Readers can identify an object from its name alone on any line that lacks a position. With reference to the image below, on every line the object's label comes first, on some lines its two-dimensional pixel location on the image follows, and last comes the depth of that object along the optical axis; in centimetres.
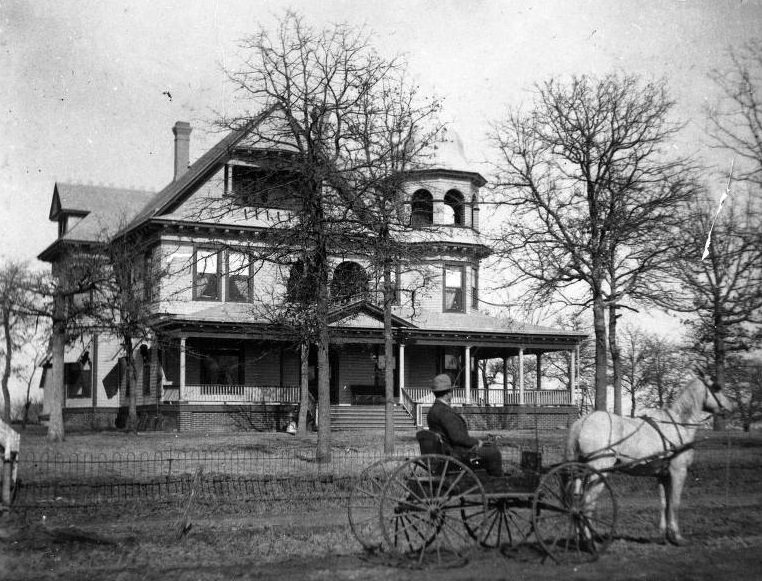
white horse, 1088
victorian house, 3297
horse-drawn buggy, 949
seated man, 991
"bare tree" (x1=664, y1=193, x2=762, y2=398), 2142
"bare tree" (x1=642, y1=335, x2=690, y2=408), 6044
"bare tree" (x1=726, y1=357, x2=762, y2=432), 1893
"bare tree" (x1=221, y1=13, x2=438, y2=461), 1947
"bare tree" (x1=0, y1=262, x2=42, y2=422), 2673
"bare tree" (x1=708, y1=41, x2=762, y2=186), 1798
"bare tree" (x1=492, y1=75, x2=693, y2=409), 2484
